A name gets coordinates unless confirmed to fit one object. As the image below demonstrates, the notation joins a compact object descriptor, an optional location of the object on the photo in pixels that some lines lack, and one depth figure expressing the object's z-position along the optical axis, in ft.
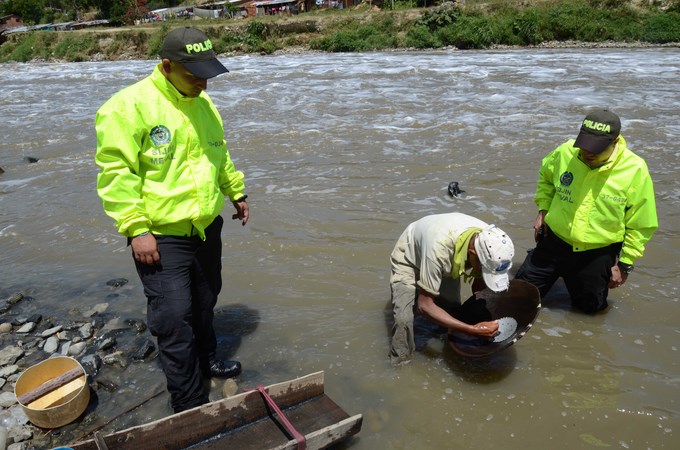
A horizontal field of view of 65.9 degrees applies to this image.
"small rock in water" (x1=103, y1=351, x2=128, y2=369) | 13.21
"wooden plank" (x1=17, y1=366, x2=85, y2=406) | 11.43
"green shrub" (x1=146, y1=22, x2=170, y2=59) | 150.59
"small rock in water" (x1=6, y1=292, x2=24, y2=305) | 16.14
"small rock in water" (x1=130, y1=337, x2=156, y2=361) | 13.44
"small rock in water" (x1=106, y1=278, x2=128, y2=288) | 17.17
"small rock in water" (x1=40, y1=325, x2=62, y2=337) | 14.38
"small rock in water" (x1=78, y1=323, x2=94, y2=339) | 14.33
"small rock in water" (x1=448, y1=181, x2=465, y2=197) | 24.68
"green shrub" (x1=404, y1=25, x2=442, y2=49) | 126.21
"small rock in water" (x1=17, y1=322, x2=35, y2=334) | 14.61
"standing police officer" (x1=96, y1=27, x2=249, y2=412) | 9.15
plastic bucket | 10.83
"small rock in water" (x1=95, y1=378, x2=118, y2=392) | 12.42
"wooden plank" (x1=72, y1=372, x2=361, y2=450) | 9.50
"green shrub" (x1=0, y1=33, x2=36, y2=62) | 163.53
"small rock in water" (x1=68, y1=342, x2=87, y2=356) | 13.65
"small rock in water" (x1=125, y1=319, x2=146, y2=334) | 14.66
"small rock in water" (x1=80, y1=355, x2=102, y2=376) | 12.92
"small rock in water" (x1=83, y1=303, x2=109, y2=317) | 15.50
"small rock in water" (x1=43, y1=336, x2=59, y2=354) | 13.83
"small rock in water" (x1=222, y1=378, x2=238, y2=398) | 12.26
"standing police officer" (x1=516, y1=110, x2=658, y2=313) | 12.83
